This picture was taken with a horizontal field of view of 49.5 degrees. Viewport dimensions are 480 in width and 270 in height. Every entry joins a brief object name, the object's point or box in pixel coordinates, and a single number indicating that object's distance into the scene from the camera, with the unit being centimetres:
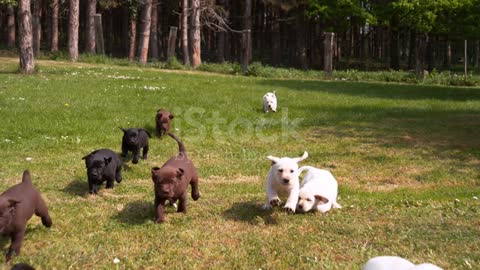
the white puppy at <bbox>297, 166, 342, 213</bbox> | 688
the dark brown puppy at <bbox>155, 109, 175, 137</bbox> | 1127
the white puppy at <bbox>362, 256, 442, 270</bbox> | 350
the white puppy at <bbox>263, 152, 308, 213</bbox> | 652
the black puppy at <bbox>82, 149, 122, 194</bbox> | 738
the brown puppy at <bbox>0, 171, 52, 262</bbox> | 500
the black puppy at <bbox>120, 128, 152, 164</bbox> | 902
